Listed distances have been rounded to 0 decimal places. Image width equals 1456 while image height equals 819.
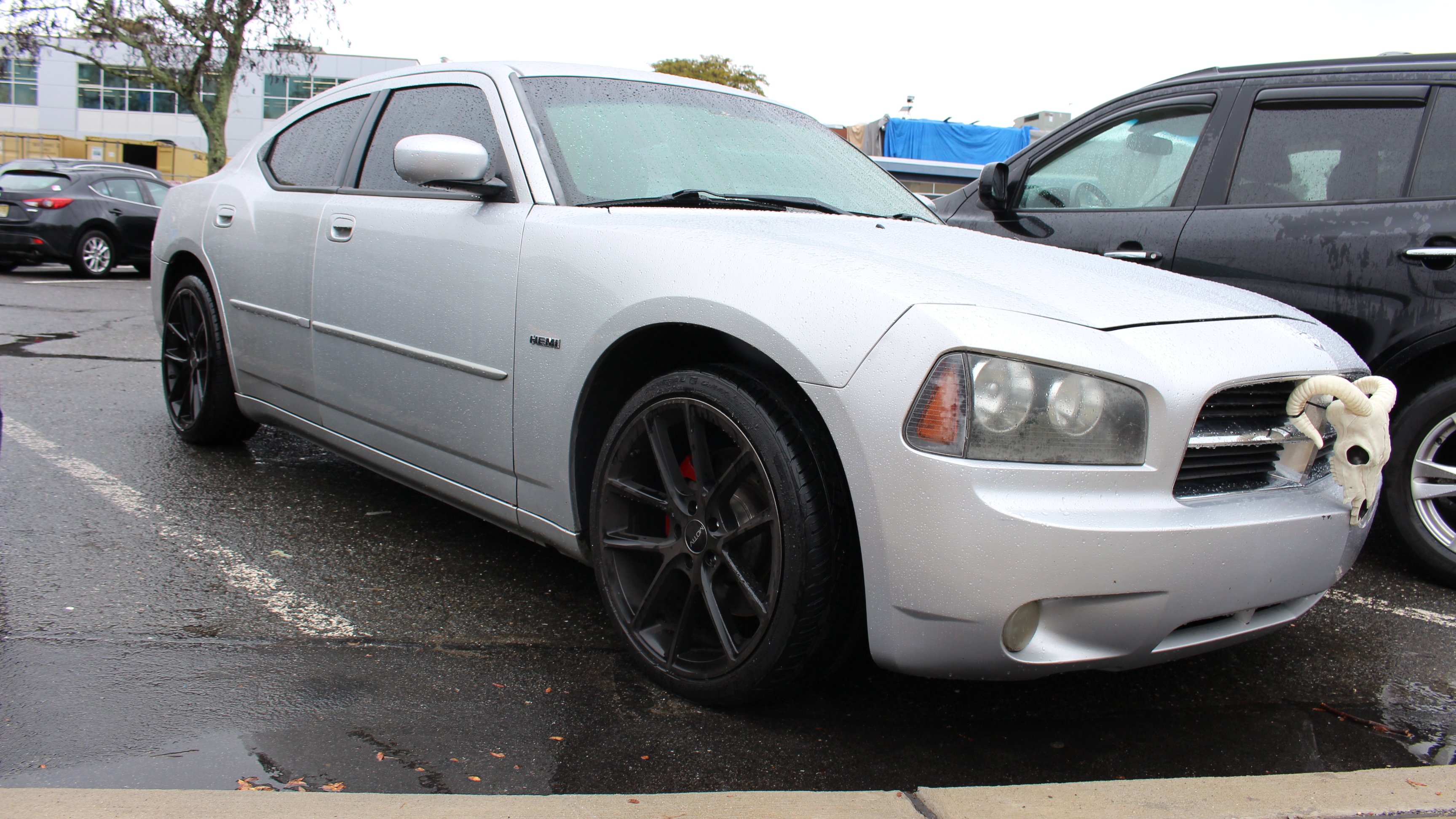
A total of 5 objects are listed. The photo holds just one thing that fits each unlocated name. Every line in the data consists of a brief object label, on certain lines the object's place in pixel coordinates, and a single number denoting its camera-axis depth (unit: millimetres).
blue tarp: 22641
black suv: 3533
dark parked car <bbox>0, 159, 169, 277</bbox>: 13430
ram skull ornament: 2281
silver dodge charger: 2045
